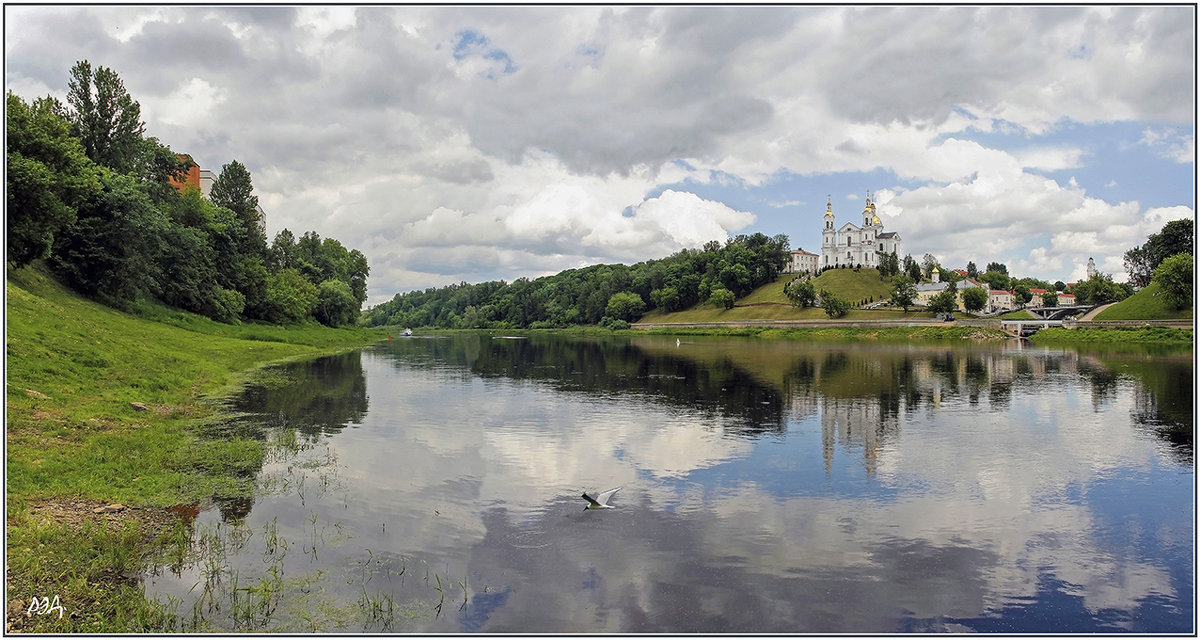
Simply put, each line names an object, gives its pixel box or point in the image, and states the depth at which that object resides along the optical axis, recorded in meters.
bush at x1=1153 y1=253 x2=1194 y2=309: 104.50
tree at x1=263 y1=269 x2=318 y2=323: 93.69
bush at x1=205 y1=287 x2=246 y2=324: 76.53
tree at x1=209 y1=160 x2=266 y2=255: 102.69
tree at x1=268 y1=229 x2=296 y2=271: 119.70
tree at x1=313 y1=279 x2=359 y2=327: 118.31
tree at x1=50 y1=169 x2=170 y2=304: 55.25
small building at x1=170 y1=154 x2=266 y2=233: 127.09
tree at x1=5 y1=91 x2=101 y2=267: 39.69
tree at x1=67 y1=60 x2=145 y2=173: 68.69
